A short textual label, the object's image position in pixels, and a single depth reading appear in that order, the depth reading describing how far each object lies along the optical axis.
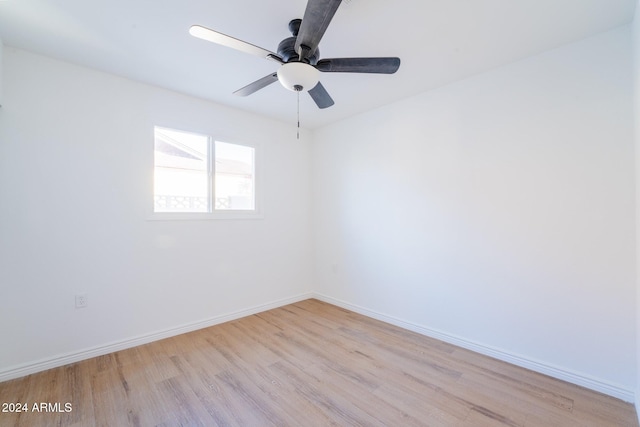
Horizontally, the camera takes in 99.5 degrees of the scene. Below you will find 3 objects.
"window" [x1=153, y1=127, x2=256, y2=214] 2.88
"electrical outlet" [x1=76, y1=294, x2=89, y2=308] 2.36
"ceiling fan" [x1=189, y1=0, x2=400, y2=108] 1.45
